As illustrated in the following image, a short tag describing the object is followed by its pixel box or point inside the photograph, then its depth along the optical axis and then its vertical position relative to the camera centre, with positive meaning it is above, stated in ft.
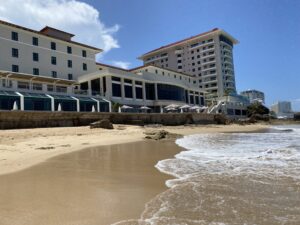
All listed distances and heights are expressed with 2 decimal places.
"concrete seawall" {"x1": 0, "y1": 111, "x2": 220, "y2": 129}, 73.82 +3.33
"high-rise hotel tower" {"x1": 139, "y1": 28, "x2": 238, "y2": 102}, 308.60 +80.47
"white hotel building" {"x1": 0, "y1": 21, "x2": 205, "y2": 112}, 109.40 +27.28
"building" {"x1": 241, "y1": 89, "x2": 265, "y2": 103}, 500.33 +52.74
